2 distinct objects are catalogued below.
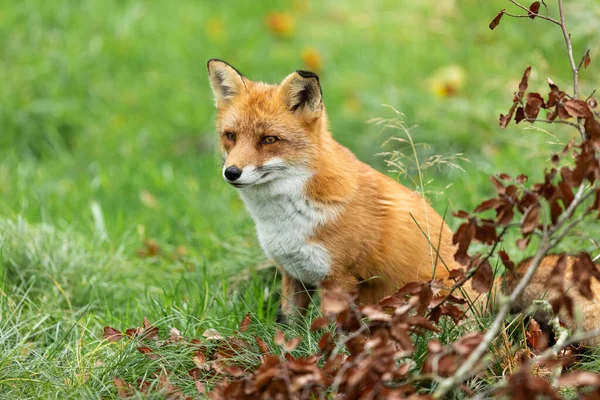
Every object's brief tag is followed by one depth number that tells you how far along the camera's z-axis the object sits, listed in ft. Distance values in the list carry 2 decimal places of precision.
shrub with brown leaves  18.41
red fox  28.02
